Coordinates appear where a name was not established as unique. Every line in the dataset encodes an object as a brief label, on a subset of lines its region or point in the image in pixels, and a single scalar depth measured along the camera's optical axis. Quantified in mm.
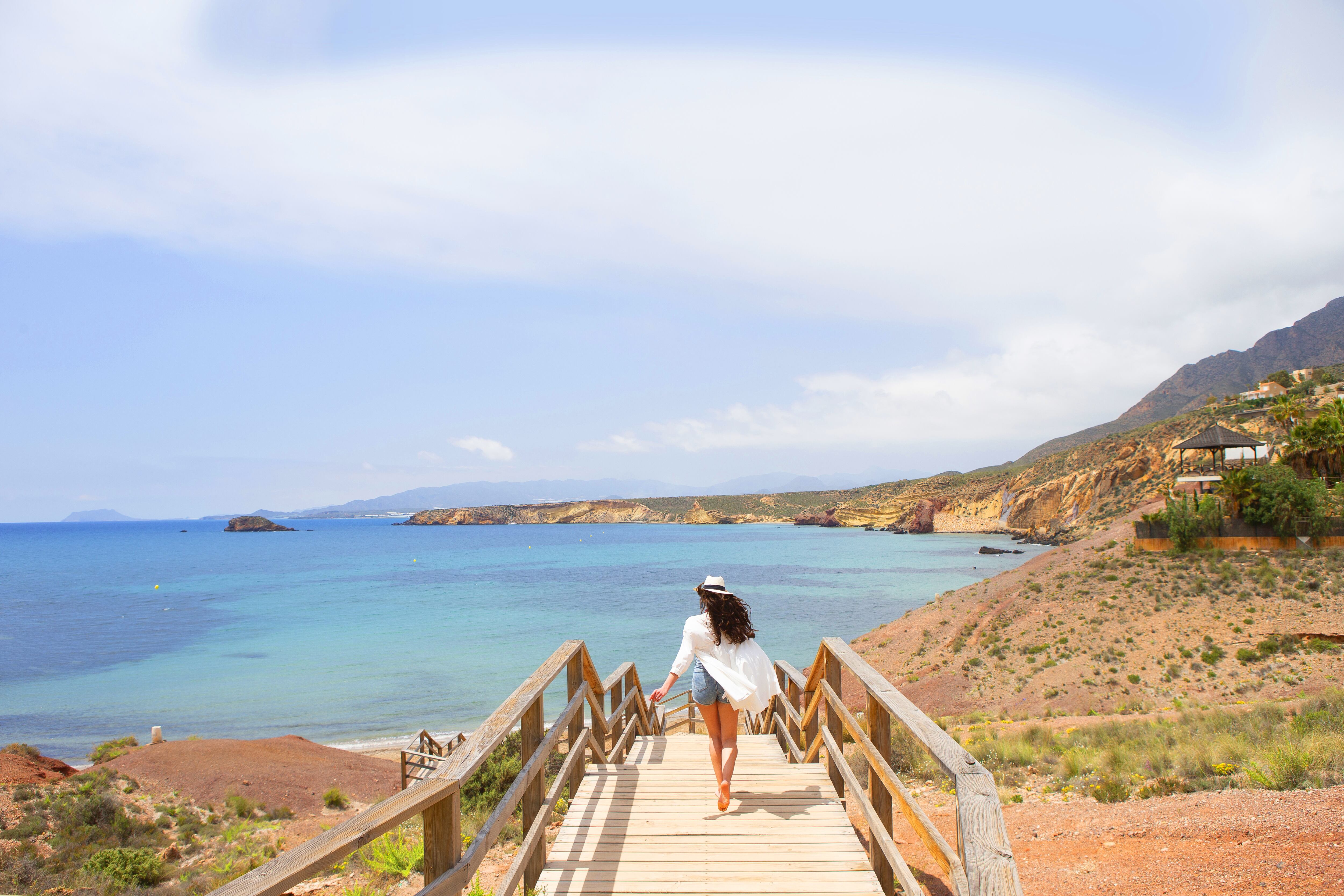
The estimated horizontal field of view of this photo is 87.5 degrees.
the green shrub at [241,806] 12094
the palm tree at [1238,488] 24891
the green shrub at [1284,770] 6078
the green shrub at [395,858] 6230
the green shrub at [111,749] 15883
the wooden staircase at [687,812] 2080
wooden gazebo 29312
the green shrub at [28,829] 9906
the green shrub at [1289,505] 23219
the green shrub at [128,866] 8438
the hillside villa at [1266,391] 67250
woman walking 4730
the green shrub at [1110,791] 6695
